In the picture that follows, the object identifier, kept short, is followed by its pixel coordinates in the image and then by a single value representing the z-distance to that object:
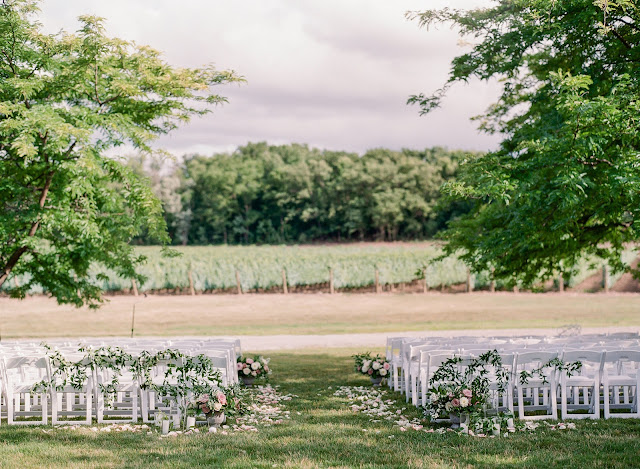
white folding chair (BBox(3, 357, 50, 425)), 9.49
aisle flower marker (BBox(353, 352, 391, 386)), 12.45
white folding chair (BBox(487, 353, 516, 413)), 9.16
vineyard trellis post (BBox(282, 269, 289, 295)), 40.54
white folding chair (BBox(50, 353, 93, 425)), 9.43
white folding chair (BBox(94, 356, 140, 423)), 9.52
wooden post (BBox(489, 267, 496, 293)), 39.72
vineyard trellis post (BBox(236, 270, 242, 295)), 40.84
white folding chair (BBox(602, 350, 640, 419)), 9.10
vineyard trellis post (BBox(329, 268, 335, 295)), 40.35
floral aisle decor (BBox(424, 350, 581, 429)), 8.52
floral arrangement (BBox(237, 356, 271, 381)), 12.64
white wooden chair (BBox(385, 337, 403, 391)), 12.17
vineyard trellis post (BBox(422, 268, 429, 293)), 40.72
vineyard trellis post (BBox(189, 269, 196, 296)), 40.65
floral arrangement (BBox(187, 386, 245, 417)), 8.86
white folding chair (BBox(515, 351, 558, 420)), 9.16
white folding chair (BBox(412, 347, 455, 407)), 9.56
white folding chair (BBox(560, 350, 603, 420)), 9.17
